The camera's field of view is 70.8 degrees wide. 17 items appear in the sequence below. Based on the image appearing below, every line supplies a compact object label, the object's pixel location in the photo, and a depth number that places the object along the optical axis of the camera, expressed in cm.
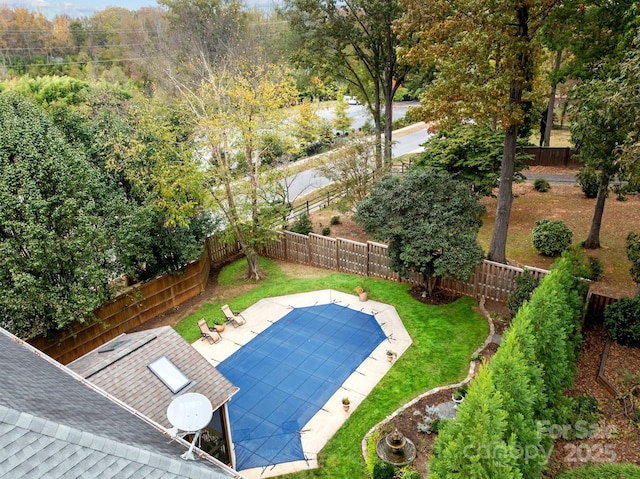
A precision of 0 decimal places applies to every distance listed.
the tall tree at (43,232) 1100
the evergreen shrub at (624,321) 1102
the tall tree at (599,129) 1044
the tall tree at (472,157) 1905
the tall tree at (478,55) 1173
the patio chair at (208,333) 1340
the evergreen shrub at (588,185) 1534
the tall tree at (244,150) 1524
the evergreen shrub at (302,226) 1877
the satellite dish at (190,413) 618
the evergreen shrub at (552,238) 1623
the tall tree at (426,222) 1305
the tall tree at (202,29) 3778
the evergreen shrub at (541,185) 2364
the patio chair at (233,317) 1418
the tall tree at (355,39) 2188
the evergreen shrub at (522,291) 1199
